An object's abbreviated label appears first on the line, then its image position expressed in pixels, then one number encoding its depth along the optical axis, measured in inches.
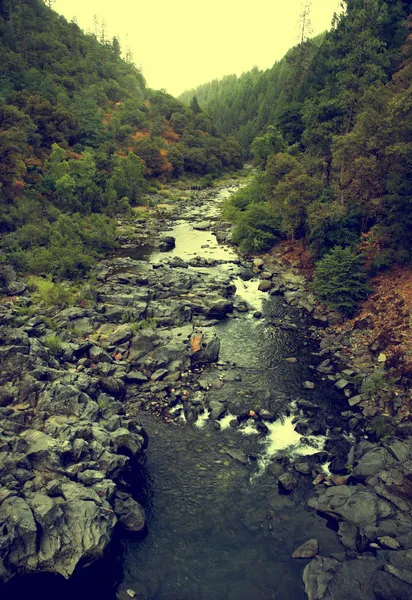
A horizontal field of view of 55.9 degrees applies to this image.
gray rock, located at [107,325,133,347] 1226.7
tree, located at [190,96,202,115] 5585.6
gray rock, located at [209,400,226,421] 974.4
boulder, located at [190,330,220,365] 1209.4
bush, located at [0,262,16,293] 1450.5
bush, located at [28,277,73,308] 1403.8
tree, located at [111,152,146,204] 2947.3
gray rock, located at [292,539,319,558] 653.9
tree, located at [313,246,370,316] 1405.0
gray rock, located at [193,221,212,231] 2718.3
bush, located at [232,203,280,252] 2144.4
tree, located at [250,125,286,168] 2711.6
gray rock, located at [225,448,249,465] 848.5
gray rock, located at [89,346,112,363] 1136.2
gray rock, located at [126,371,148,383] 1099.9
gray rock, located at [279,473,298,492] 779.4
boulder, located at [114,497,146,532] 695.1
